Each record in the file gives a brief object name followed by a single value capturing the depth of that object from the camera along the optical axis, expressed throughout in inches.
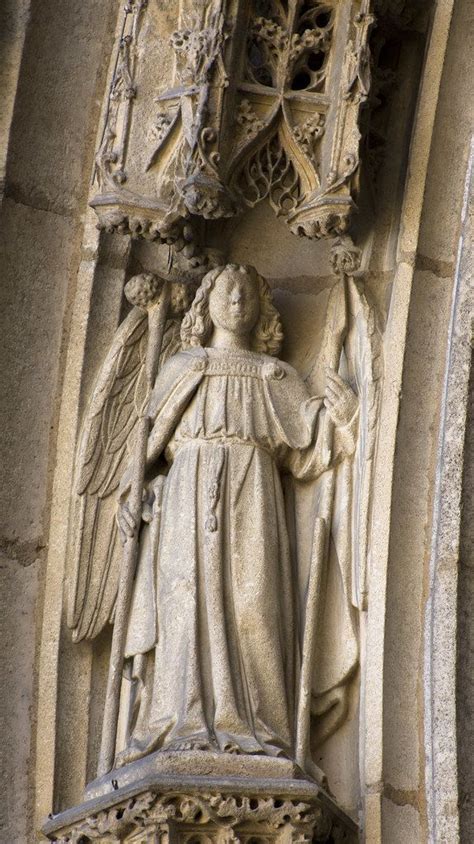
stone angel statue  386.9
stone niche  390.1
